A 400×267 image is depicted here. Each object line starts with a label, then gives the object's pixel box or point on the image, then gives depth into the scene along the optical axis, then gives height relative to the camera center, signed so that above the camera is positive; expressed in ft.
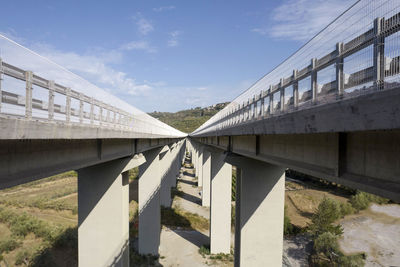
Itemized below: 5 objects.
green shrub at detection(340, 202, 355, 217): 107.69 -28.68
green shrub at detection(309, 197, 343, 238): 77.71 -24.57
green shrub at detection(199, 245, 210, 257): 64.44 -27.93
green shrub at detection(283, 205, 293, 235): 80.42 -27.29
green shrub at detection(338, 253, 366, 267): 58.44 -27.15
